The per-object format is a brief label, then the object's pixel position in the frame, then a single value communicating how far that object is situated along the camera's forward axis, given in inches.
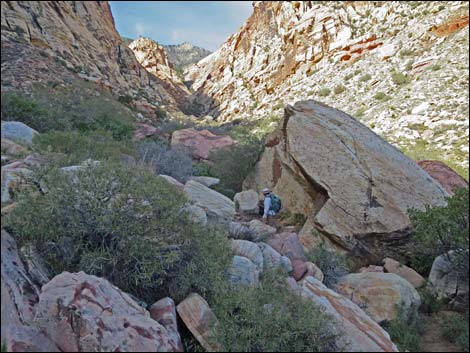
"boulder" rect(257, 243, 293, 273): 179.5
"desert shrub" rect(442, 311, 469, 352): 140.9
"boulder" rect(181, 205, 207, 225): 176.4
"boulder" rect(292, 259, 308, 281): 184.9
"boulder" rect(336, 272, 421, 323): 162.6
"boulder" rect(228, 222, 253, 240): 221.1
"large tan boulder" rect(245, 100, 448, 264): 252.8
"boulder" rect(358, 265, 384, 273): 219.0
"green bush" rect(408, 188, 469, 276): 174.9
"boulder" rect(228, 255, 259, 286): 156.4
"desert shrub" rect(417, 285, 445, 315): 175.9
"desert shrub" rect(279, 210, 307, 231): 298.4
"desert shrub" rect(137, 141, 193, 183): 354.3
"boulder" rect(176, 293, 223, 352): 117.5
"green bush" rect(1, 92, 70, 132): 306.1
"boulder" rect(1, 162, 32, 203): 148.3
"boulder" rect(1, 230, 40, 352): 93.8
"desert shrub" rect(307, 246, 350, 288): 200.8
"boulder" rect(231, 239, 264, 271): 180.7
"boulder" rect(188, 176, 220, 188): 351.7
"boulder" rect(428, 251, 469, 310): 173.8
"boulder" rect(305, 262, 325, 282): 186.2
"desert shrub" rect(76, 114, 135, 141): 441.7
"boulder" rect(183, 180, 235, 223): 247.4
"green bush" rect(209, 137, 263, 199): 394.3
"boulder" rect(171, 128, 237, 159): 493.0
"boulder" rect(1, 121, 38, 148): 229.5
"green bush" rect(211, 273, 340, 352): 117.1
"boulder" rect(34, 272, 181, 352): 99.7
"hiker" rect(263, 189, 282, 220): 302.2
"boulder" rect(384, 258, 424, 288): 201.9
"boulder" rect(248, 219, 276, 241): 225.1
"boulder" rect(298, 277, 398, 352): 128.0
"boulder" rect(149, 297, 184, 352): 116.2
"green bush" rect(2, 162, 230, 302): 136.2
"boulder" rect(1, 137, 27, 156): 177.8
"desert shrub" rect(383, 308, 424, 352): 145.0
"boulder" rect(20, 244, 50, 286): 121.6
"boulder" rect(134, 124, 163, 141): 525.8
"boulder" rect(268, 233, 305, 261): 212.8
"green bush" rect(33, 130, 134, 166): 249.9
